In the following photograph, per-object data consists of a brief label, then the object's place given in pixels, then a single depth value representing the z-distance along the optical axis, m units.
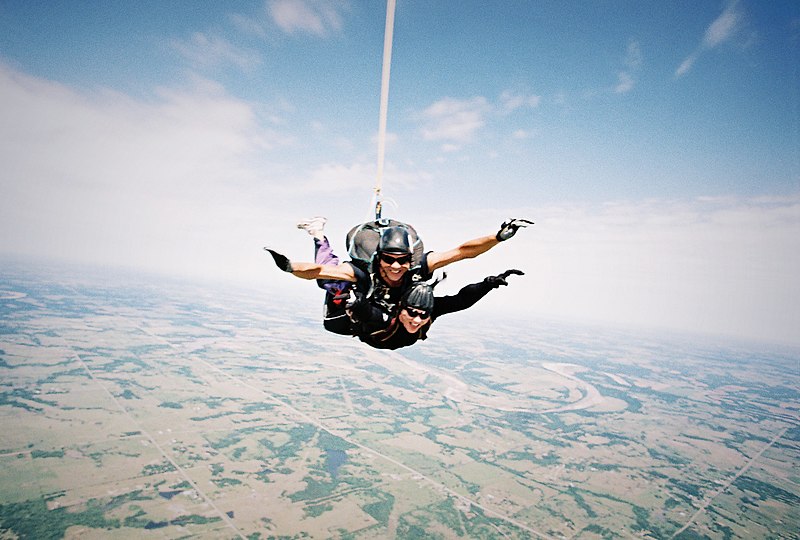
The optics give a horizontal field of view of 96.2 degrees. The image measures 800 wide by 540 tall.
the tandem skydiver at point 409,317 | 4.34
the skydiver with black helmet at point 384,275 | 4.21
